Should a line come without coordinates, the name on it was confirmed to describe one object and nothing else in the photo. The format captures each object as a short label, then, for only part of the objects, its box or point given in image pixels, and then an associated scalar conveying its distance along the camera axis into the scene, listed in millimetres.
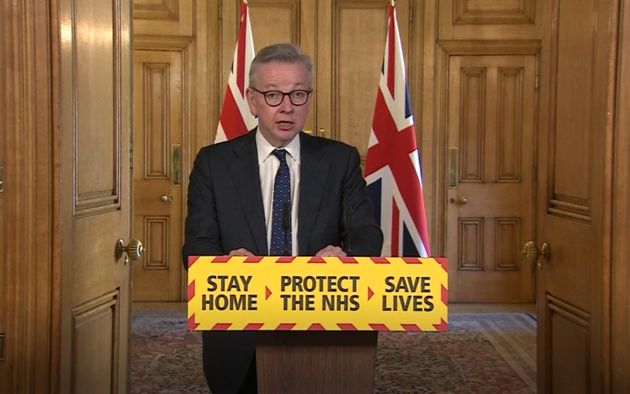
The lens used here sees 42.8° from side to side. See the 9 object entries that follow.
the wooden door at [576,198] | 2271
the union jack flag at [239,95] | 4645
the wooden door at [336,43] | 6336
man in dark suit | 2027
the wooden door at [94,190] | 2275
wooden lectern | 1549
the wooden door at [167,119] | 6324
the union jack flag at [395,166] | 4793
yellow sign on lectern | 1412
